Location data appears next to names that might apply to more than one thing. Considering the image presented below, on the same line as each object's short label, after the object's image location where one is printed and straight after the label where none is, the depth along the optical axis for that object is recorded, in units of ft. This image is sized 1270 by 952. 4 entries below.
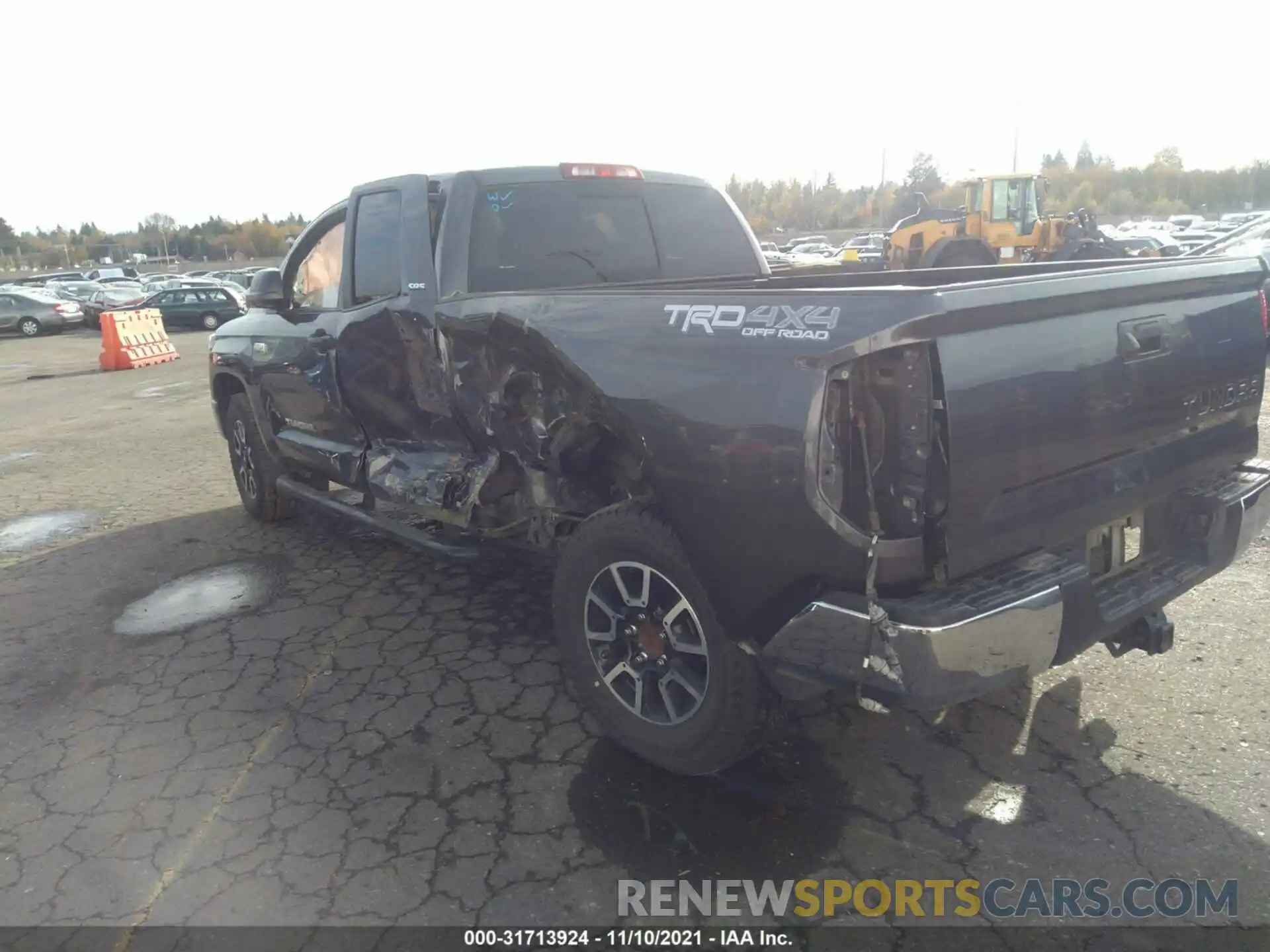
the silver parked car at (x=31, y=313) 92.48
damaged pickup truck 8.18
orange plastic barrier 61.98
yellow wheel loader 64.13
